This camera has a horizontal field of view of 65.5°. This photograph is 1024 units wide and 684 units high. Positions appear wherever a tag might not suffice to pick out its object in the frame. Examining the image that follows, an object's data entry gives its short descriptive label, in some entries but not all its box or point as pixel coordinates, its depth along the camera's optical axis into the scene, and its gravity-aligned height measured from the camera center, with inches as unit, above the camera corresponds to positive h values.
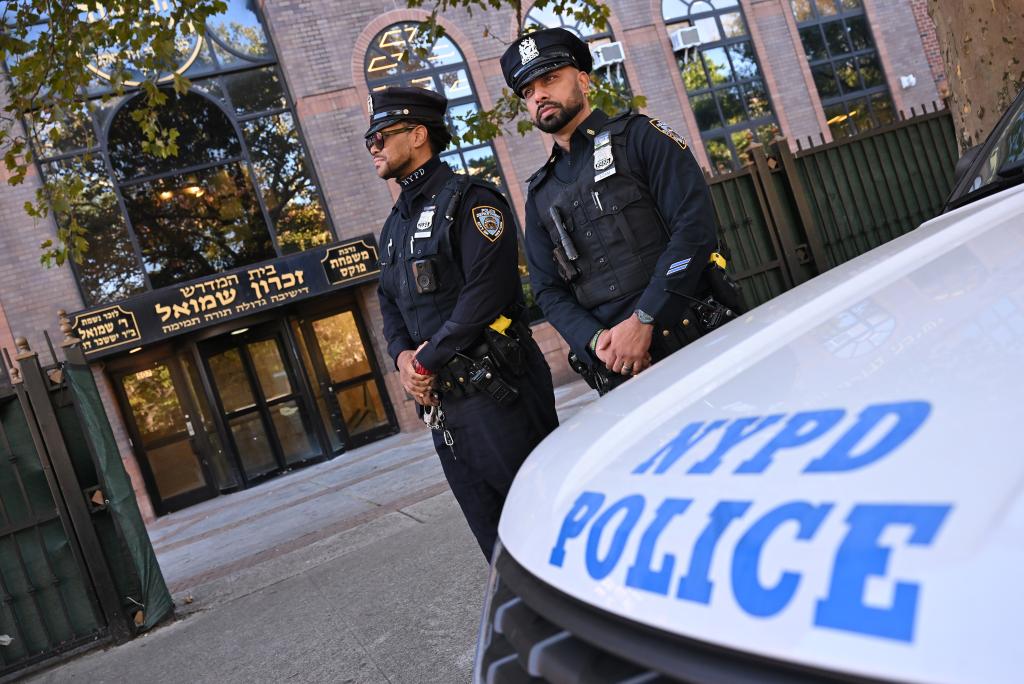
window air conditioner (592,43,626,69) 516.5 +139.6
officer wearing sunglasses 108.1 +1.4
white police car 24.6 -10.7
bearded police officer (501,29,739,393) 97.6 +6.0
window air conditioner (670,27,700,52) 542.0 +140.6
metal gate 174.7 -14.6
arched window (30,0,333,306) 427.8 +129.3
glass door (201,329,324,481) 456.1 -3.3
